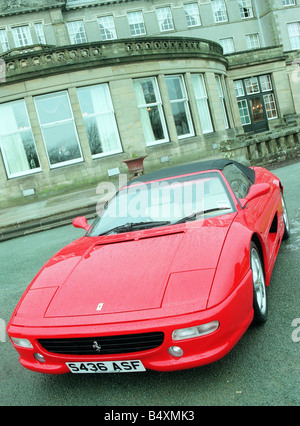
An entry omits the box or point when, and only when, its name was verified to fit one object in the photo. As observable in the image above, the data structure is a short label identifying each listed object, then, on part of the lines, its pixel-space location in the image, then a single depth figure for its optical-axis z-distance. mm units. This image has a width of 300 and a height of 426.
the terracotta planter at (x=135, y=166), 14174
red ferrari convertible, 2469
